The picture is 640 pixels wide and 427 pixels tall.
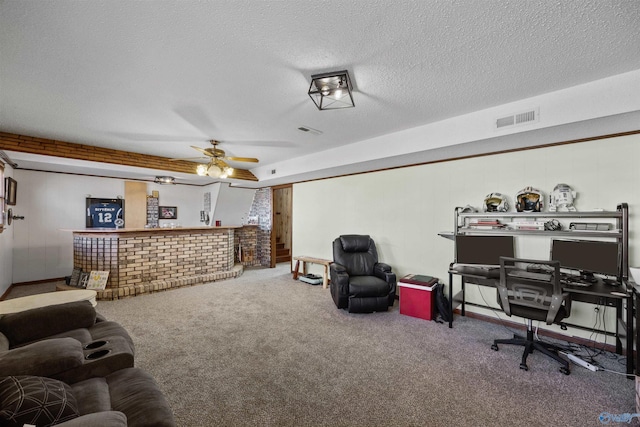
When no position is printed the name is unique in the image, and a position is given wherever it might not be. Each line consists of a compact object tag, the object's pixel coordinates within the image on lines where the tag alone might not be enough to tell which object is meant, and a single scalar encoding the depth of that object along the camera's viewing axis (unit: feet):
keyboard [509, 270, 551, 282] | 7.91
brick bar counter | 14.88
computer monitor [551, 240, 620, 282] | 8.76
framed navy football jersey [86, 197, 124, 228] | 19.10
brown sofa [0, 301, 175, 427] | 3.43
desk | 7.46
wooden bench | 16.94
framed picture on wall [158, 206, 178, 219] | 22.43
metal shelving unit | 7.52
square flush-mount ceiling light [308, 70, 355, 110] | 7.21
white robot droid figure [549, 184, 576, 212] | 9.72
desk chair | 7.77
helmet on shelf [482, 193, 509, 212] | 11.19
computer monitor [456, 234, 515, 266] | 11.07
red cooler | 11.64
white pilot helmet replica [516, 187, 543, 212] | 10.37
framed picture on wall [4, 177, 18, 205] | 14.03
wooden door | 27.00
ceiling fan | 12.44
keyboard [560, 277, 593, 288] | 8.42
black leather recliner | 12.14
